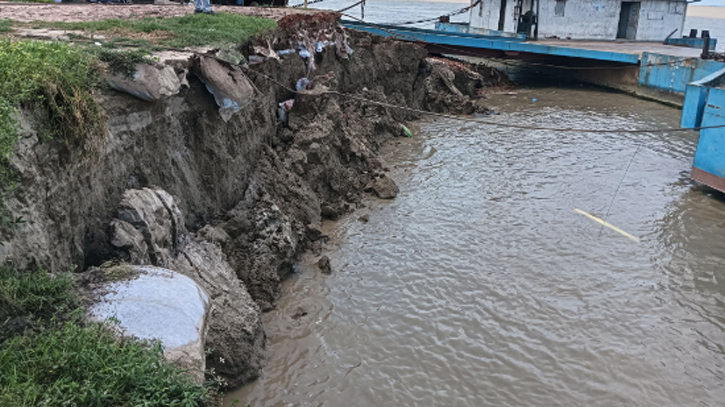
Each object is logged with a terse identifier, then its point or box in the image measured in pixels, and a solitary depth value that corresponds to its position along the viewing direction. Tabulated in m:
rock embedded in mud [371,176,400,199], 10.01
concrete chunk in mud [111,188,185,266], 5.01
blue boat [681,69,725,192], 10.03
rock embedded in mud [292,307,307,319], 6.40
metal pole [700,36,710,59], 17.68
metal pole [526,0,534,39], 24.12
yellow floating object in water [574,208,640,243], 8.70
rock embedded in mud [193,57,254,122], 6.59
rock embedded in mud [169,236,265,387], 5.08
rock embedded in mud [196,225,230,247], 6.28
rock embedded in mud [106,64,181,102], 5.38
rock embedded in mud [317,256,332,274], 7.43
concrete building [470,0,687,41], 24.58
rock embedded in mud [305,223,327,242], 8.15
